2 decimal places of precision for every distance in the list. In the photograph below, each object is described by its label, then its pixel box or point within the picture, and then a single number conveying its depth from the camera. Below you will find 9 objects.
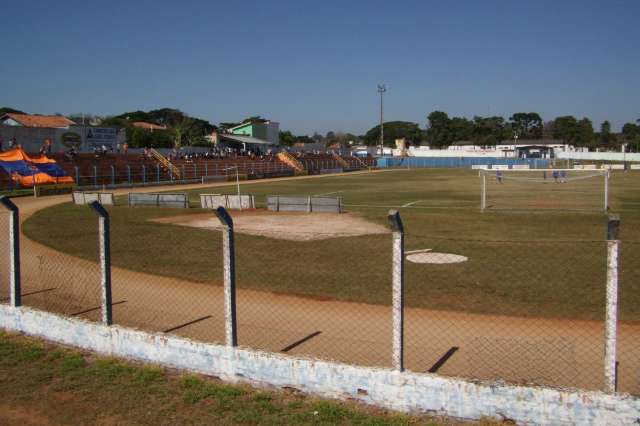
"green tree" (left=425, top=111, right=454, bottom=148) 173.88
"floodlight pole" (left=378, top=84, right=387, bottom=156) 116.06
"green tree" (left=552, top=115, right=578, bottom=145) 167.88
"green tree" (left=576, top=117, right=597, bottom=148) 166.00
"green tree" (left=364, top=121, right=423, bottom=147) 182.00
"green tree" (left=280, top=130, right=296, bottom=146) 147.93
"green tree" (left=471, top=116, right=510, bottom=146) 169.88
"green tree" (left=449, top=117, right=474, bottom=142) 173.25
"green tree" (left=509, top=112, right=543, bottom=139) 190.88
